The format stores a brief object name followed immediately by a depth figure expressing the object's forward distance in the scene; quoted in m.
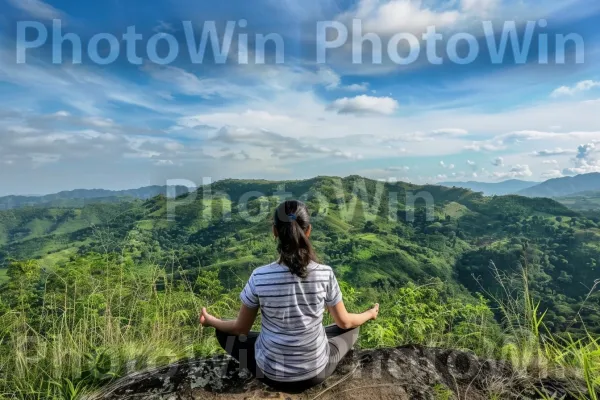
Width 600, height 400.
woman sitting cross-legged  2.71
